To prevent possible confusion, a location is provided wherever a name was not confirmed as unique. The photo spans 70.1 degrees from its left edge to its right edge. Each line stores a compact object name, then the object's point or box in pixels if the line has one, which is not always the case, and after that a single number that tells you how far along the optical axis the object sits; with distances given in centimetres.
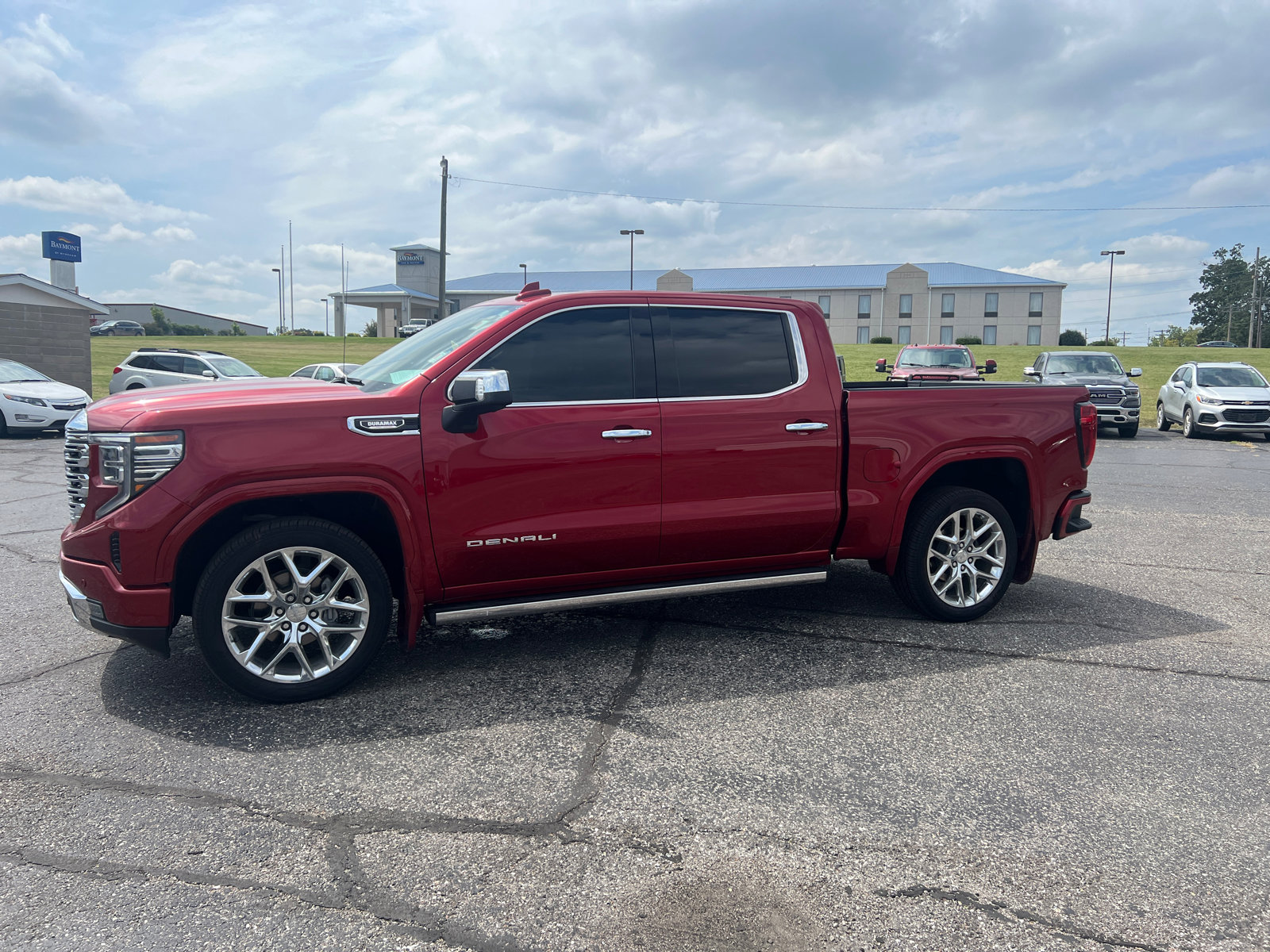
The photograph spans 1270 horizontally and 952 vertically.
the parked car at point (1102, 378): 1933
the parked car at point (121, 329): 7488
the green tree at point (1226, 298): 10419
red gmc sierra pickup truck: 393
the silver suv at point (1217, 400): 1889
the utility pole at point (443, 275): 3316
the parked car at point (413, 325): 5956
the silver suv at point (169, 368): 2186
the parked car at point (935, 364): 2080
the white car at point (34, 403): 1706
